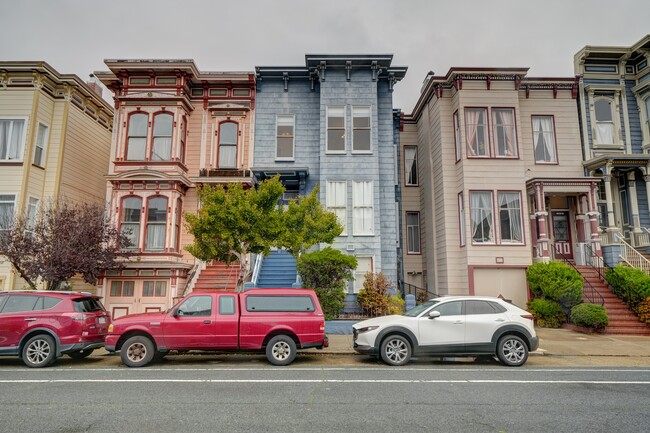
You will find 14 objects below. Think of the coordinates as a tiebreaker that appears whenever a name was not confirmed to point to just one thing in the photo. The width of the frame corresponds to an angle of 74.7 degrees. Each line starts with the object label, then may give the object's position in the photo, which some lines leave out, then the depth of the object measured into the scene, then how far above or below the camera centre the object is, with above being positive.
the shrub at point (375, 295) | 15.82 -0.22
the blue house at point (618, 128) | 19.52 +7.63
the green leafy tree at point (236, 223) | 12.60 +1.93
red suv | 9.91 -0.92
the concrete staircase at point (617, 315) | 15.21 -0.88
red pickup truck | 9.83 -0.90
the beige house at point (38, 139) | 17.38 +6.32
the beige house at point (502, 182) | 18.23 +4.75
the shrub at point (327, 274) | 14.73 +0.51
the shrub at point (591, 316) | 14.83 -0.87
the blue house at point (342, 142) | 18.75 +6.70
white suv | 10.16 -1.11
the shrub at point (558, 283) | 15.98 +0.30
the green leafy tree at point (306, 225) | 13.13 +2.02
